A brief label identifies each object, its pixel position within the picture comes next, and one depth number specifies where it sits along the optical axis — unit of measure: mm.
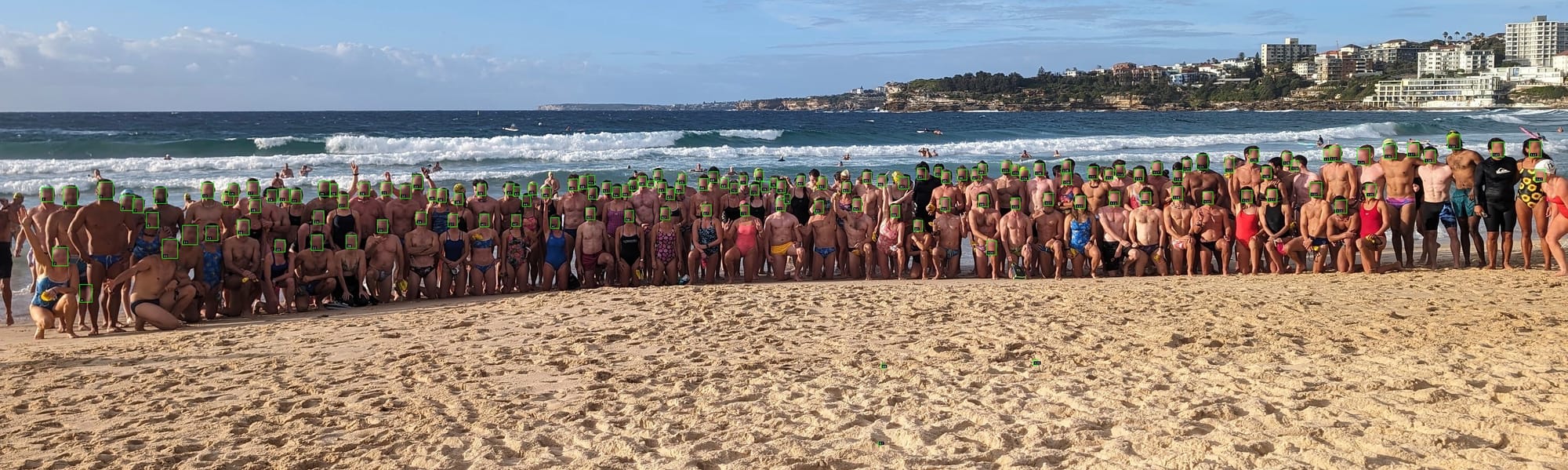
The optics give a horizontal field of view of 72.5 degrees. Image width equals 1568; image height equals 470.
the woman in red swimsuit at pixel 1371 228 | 9305
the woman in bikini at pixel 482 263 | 9656
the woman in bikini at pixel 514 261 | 9820
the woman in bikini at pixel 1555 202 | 8891
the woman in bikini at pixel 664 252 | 9969
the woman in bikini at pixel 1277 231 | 9539
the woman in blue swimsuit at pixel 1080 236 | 9867
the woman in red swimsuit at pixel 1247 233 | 9695
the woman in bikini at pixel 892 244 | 10047
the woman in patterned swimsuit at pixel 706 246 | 10023
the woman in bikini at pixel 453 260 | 9594
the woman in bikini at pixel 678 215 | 10539
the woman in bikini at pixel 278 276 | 8898
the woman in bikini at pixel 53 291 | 7926
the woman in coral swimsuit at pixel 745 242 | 10141
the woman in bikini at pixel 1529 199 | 9203
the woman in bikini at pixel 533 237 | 10000
